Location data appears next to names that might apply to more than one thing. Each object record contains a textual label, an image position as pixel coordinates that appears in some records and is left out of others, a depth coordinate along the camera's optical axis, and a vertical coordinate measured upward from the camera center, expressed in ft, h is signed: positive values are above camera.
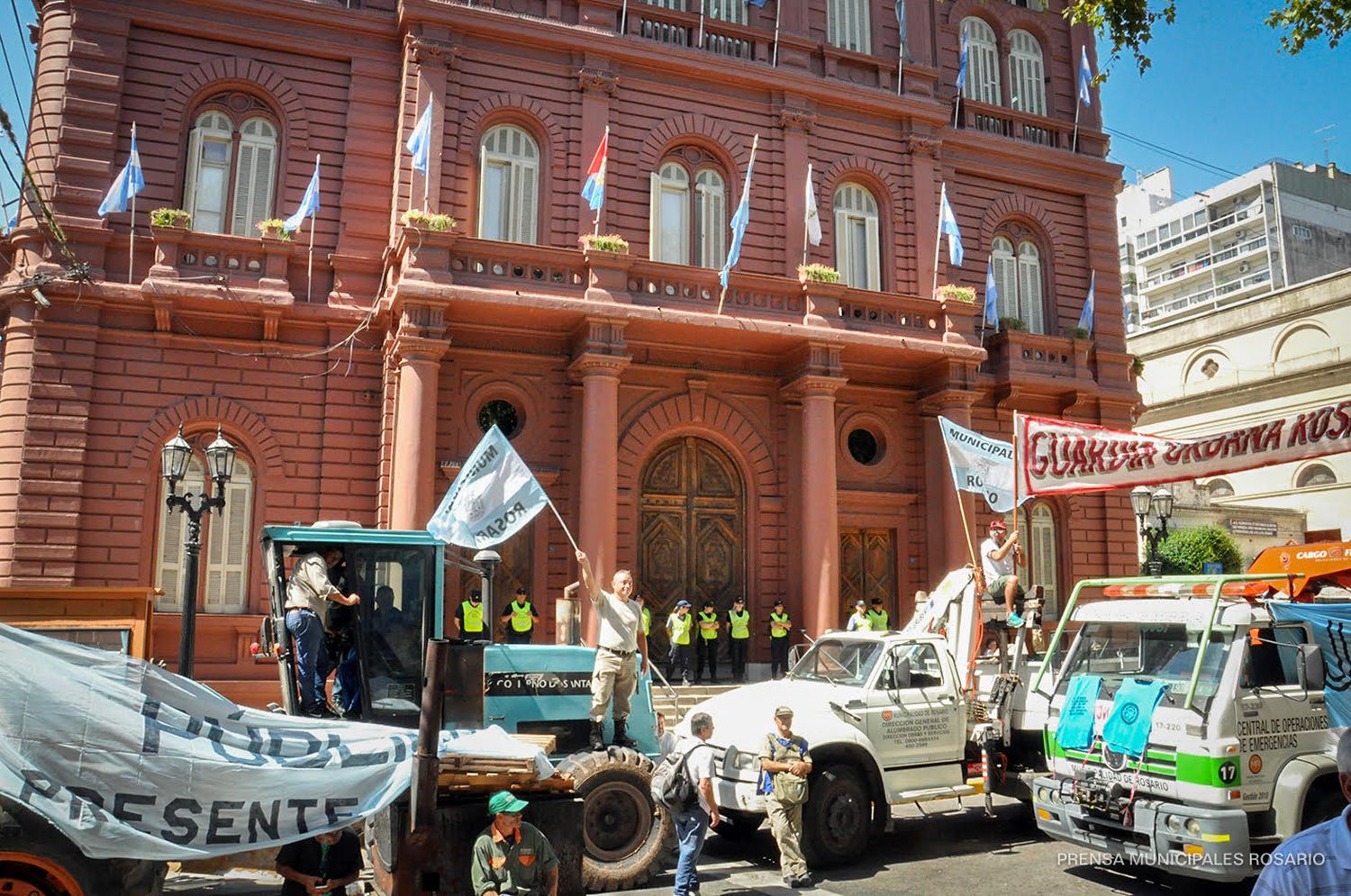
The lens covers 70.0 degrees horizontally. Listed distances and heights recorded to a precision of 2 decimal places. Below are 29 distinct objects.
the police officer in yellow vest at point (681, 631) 55.31 -1.73
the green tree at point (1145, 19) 34.55 +20.95
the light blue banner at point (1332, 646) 27.63 -1.21
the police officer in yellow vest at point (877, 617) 61.26 -0.96
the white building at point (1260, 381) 111.75 +28.12
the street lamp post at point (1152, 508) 52.85 +5.21
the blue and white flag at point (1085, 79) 75.93 +41.85
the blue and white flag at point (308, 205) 56.13 +22.70
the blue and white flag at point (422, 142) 56.08 +26.36
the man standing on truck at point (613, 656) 30.17 -1.73
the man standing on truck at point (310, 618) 25.31 -0.48
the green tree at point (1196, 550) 82.33 +4.62
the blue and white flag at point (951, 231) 67.82 +25.86
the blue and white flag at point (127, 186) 52.90 +22.41
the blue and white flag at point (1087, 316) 76.89 +22.57
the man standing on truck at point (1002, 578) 39.19 +1.00
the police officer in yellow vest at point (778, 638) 59.47 -2.21
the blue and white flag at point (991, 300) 70.64 +21.93
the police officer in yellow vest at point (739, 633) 59.16 -1.93
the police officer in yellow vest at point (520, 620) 52.70 -1.10
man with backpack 25.41 -5.13
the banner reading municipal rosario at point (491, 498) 30.76 +3.33
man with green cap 19.74 -5.29
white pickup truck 31.35 -4.30
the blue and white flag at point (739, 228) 60.54 +23.48
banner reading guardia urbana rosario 28.09 +4.85
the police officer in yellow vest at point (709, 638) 57.98 -2.17
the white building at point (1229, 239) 176.86 +72.44
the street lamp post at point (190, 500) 36.01 +3.91
